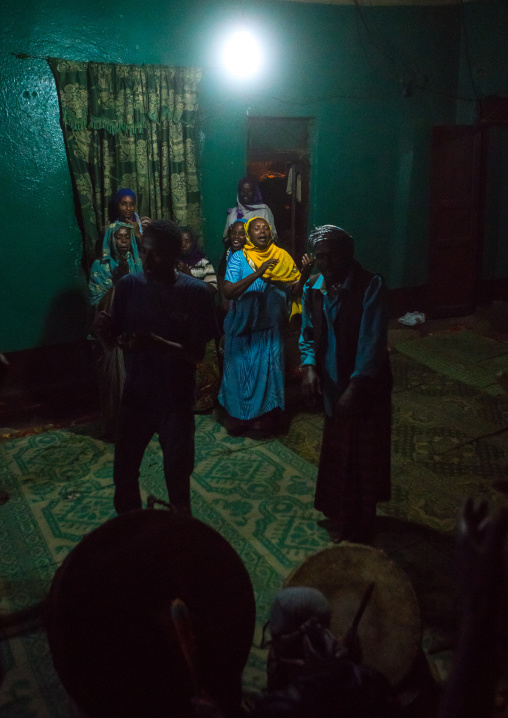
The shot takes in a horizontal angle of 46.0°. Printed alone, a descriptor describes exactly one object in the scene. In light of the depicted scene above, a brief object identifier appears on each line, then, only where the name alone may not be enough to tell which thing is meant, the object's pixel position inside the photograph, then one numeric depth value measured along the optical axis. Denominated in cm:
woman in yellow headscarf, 562
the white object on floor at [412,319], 881
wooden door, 877
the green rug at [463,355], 709
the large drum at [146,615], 207
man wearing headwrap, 362
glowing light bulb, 682
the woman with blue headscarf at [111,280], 543
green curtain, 582
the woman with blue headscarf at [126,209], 579
